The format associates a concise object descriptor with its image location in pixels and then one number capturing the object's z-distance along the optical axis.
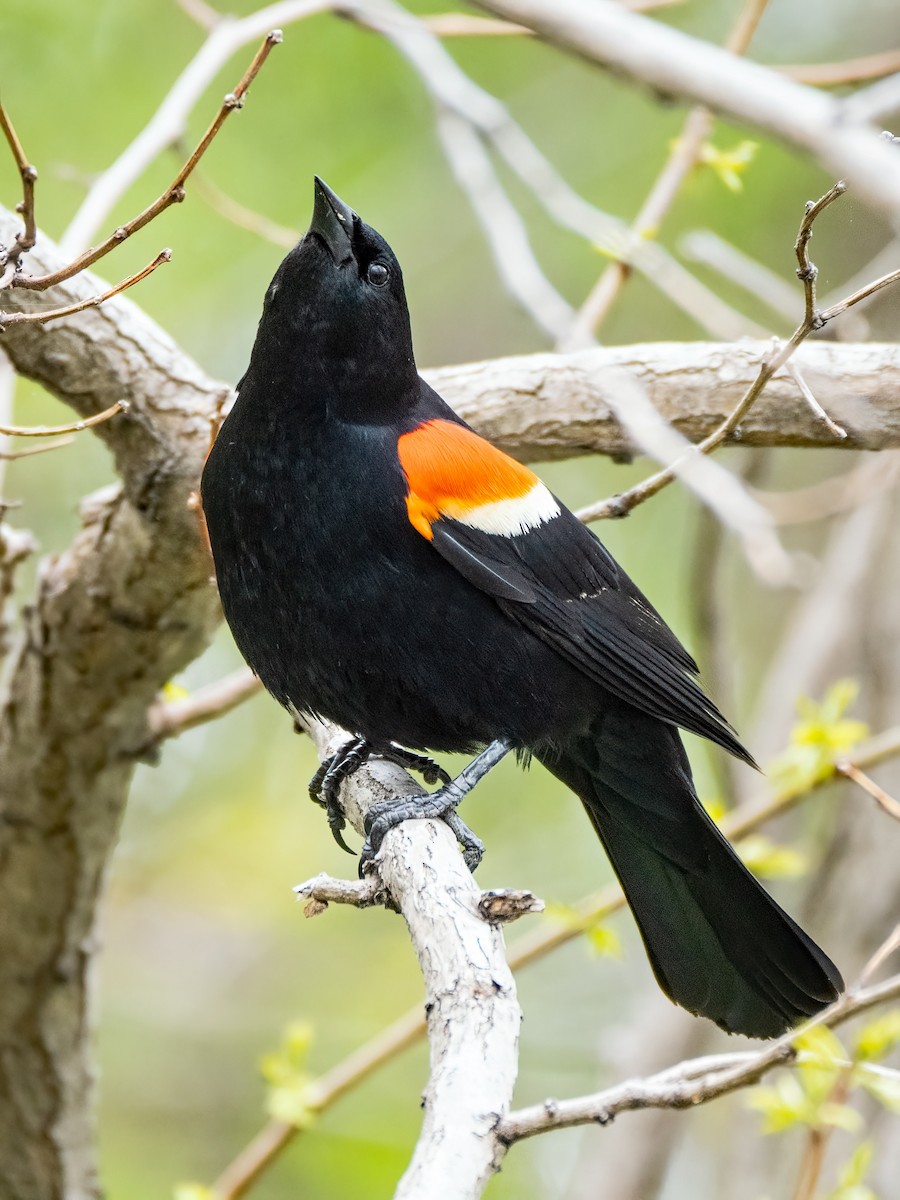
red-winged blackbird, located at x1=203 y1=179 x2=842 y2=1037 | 5.60
